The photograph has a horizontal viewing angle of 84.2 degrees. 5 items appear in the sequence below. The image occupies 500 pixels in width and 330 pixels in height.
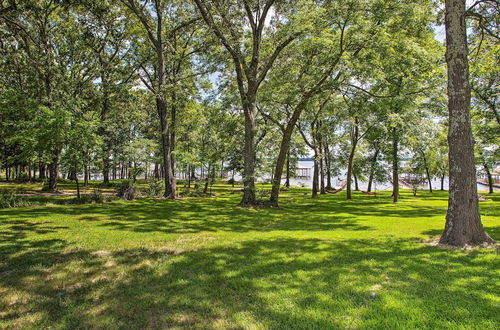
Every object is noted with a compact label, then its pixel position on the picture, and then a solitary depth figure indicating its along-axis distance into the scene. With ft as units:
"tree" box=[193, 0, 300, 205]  46.01
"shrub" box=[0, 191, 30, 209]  42.37
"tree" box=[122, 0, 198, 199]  59.88
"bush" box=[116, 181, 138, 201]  60.95
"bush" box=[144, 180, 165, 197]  71.04
